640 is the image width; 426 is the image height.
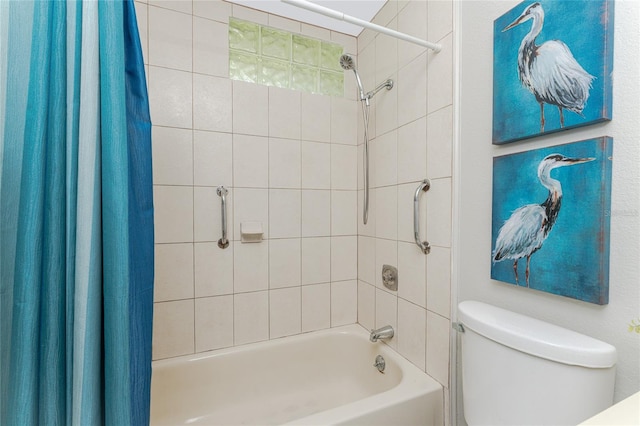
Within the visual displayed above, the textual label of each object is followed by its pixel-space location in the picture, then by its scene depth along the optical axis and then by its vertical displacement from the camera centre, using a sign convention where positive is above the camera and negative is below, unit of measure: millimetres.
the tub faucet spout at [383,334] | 1476 -638
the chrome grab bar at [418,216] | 1238 -15
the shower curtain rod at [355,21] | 938 +685
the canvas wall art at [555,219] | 692 -12
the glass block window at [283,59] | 1569 +895
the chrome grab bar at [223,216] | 1490 -34
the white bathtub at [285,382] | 1291 -896
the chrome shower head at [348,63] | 1505 +799
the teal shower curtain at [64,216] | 505 -18
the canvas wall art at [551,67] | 688 +410
